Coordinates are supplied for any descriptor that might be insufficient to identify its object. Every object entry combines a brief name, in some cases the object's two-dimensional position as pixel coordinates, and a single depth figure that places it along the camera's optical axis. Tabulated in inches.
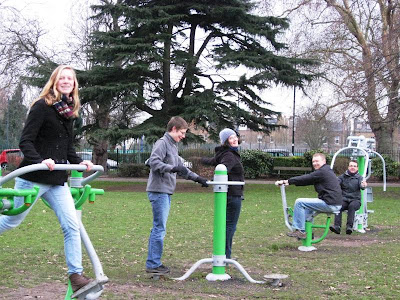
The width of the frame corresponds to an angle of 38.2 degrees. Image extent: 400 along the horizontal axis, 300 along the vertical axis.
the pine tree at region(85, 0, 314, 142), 873.5
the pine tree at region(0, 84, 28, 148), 1785.2
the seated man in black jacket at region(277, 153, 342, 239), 335.0
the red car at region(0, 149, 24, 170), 1360.7
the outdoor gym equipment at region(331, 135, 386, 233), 422.9
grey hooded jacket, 242.2
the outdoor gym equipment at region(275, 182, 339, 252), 333.4
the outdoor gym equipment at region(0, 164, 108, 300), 162.1
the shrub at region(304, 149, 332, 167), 1123.9
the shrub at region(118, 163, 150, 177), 1184.5
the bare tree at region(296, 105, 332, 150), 2488.9
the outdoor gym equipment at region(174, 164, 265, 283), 238.8
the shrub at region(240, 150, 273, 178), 1128.2
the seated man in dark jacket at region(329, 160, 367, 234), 409.4
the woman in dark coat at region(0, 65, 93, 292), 174.9
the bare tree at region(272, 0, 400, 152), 751.7
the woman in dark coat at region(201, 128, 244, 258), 271.7
